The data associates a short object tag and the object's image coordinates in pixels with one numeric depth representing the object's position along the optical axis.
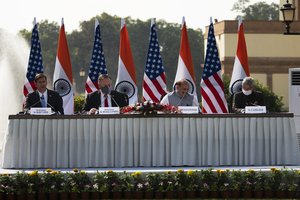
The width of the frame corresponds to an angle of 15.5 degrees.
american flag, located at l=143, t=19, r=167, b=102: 28.03
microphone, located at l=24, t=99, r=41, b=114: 18.58
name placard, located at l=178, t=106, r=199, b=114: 18.20
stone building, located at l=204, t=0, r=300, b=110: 58.03
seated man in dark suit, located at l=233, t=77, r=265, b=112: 19.31
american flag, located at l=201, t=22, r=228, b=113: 26.73
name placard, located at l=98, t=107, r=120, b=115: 18.06
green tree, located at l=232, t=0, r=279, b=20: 159.12
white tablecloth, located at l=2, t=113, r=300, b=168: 18.00
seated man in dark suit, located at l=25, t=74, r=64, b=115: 18.62
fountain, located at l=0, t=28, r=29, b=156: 59.47
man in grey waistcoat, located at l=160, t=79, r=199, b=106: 19.28
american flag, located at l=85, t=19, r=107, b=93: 27.77
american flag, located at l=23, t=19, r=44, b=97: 27.20
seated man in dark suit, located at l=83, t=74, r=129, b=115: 19.45
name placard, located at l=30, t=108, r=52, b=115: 17.92
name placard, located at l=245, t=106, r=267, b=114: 18.23
